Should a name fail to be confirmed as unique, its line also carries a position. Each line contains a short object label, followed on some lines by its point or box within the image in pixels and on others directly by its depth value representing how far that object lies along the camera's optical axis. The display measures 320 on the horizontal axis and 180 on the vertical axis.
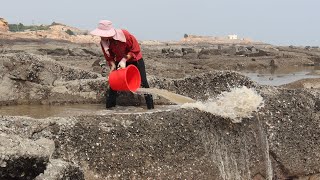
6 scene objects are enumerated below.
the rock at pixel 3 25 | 40.77
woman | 6.70
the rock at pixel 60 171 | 3.83
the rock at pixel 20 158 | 3.54
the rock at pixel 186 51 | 30.41
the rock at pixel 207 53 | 27.56
